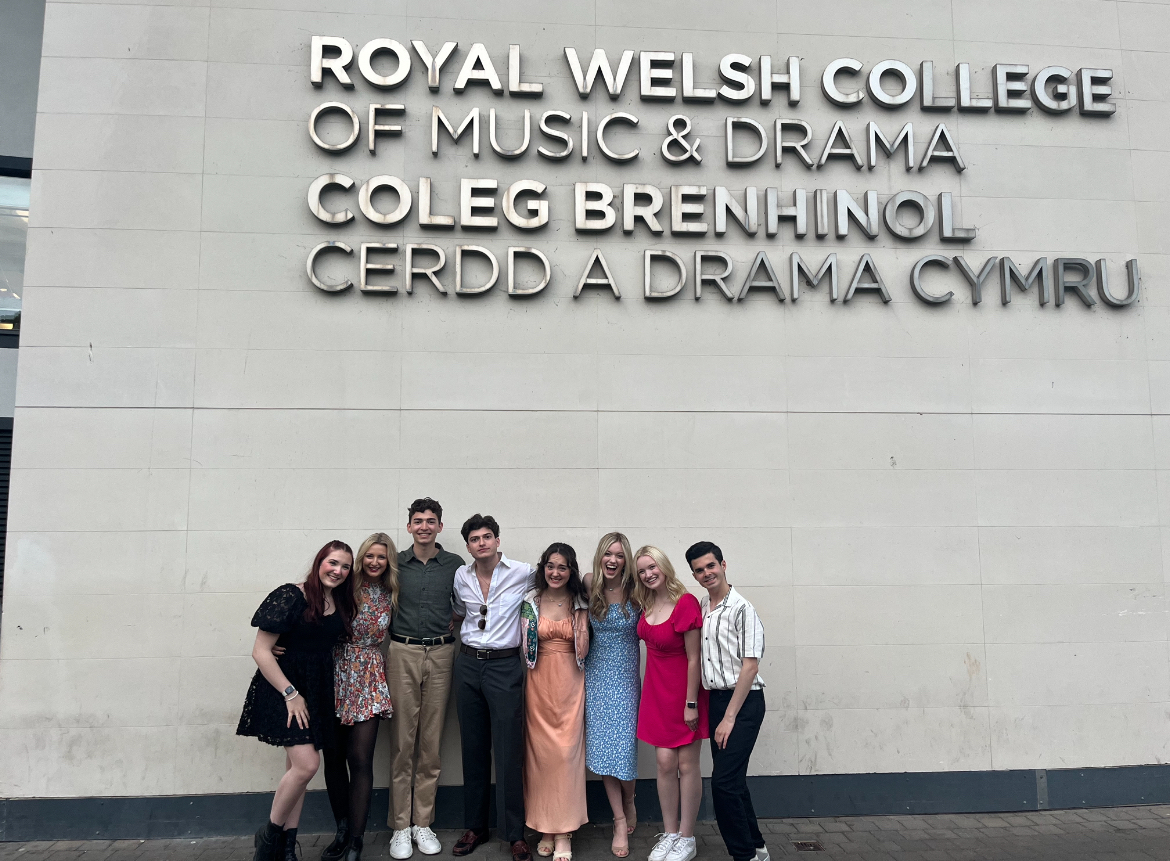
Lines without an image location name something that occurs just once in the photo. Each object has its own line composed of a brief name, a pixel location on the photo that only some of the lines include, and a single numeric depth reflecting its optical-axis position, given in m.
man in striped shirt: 4.20
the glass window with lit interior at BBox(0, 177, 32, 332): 6.28
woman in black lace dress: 4.17
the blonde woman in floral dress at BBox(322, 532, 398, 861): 4.52
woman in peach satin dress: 4.66
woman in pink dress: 4.46
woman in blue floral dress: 4.68
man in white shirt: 4.67
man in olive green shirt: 4.77
